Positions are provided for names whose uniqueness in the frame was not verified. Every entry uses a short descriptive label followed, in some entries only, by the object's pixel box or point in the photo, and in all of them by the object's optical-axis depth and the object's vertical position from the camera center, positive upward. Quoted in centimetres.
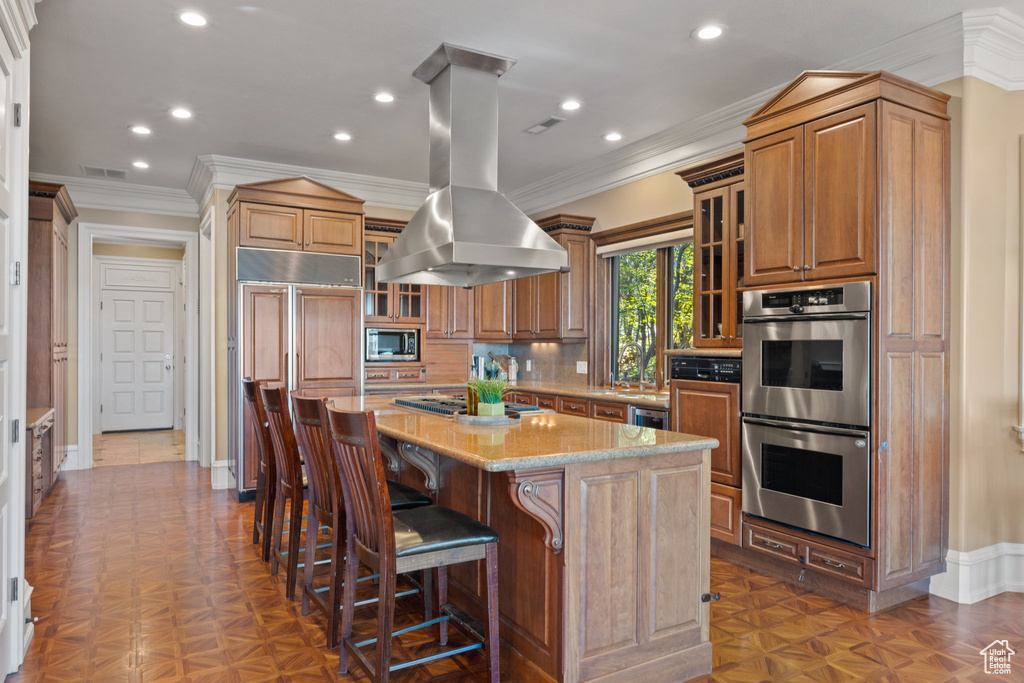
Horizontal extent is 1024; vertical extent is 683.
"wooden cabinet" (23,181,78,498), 525 +27
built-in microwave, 620 -6
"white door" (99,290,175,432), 895 -28
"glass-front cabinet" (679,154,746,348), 405 +57
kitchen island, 217 -74
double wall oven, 304 -34
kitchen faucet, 532 -20
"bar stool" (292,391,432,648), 262 -69
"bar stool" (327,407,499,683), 212 -67
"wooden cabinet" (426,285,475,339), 645 +27
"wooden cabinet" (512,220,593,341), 578 +43
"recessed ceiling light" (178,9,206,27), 314 +157
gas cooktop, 336 -36
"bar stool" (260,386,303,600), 311 -69
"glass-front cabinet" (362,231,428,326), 614 +42
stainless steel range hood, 337 +86
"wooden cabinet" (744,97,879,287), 304 +70
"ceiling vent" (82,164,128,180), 591 +155
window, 509 +31
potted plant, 298 -25
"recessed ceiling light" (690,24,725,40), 325 +156
